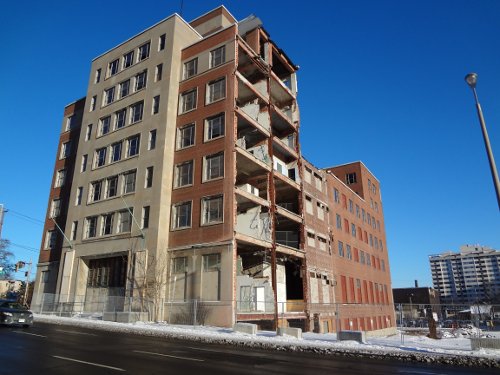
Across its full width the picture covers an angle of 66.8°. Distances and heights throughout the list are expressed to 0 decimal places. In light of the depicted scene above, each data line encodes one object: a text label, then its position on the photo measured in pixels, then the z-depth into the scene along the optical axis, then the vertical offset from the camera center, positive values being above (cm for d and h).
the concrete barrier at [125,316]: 2789 -33
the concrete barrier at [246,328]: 2197 -94
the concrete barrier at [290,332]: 2067 -110
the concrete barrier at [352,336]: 1855 -120
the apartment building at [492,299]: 13865 +396
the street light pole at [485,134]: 1320 +629
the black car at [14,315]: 2069 -13
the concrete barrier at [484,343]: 1605 -134
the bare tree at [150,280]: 3084 +254
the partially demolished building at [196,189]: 3172 +1174
